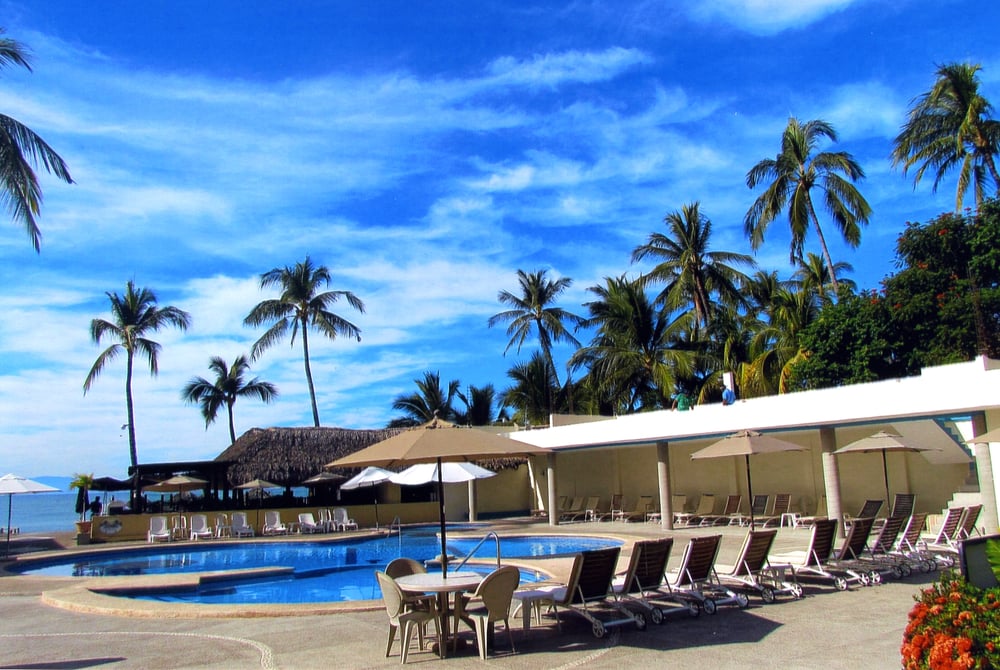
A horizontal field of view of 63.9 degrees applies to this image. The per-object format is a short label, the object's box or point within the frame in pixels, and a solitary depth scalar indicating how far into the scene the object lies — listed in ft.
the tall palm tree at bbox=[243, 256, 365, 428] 120.37
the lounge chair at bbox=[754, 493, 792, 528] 66.44
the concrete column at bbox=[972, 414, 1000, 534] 43.04
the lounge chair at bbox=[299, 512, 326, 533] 78.07
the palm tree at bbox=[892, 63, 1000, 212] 79.92
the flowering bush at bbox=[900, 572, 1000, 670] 13.66
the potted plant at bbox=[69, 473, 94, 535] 75.20
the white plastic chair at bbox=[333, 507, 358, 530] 79.92
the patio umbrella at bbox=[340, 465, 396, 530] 59.20
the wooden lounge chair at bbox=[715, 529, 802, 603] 28.91
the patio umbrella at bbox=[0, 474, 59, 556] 59.26
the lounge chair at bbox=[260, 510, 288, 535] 75.61
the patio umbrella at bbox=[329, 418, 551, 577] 23.91
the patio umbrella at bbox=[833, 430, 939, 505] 47.98
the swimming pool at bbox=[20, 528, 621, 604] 43.50
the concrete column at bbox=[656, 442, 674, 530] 65.46
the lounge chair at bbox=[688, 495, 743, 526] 70.18
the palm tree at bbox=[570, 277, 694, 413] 102.37
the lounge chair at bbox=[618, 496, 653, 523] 79.00
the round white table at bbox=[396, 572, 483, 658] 22.47
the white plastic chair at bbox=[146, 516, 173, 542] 72.38
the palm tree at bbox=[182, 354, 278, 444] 140.05
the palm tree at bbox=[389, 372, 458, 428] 129.49
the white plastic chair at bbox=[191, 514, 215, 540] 73.82
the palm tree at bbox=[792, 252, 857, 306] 107.86
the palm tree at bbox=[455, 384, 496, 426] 129.49
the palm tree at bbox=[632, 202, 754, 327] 104.47
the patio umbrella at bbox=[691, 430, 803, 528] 37.42
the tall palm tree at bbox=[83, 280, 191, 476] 109.19
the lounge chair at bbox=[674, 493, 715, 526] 71.82
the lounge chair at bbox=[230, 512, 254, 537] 75.92
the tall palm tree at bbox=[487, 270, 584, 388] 118.32
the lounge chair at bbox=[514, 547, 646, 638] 24.39
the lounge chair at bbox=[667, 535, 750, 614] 27.17
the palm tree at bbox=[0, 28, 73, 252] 43.88
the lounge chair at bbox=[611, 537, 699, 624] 26.02
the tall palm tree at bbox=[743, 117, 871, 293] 94.43
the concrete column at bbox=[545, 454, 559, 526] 77.41
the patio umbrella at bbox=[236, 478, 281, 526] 78.48
